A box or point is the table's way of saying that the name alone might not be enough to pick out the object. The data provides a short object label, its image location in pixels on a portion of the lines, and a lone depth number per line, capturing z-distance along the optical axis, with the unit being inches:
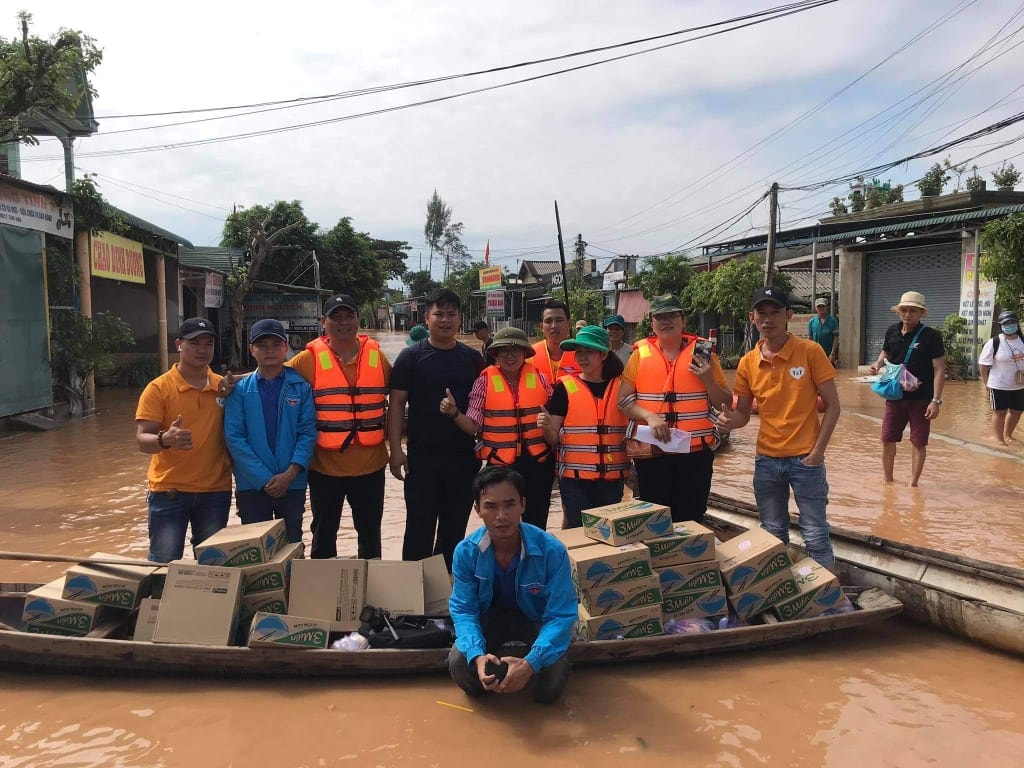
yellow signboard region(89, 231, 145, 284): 514.9
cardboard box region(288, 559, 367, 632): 144.9
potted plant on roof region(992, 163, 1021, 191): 1306.6
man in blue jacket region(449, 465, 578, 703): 125.1
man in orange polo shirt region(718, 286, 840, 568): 162.2
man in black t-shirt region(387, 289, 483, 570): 166.4
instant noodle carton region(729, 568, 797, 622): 152.9
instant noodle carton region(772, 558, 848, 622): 153.9
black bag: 139.6
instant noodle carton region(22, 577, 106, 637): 143.3
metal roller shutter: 678.5
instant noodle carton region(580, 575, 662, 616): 142.3
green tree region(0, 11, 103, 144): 395.9
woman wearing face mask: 320.2
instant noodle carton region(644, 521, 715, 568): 148.6
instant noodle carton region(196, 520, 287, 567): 140.6
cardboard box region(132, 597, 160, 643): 141.6
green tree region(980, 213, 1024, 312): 431.2
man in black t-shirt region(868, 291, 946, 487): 247.8
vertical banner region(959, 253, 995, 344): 609.9
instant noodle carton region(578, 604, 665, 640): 142.6
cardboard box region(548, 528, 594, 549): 150.7
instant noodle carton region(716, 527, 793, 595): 152.6
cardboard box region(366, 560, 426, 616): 150.6
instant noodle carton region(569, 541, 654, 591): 141.3
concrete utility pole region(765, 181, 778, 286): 725.3
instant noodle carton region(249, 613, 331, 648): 134.6
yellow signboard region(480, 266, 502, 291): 1861.1
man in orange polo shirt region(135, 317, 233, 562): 156.6
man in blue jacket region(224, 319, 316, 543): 158.2
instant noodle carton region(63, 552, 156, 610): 145.2
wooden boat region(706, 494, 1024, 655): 145.9
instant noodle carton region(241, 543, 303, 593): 143.0
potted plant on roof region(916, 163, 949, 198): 1144.2
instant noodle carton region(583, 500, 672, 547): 145.9
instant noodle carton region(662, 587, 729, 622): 151.2
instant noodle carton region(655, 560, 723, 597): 150.4
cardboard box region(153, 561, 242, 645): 137.3
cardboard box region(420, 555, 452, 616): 155.6
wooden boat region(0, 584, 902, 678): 135.6
